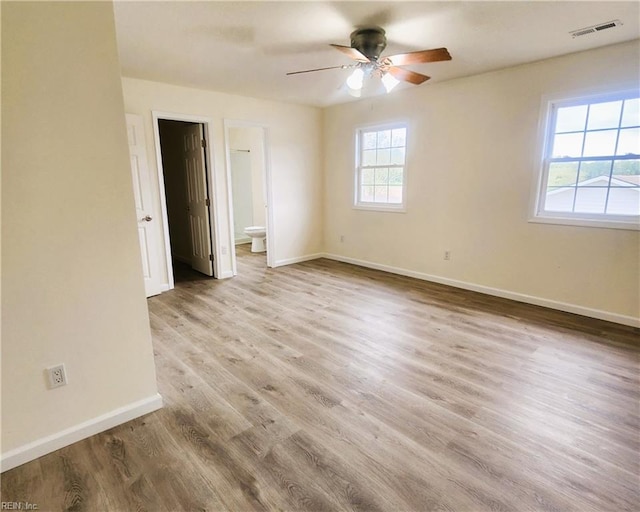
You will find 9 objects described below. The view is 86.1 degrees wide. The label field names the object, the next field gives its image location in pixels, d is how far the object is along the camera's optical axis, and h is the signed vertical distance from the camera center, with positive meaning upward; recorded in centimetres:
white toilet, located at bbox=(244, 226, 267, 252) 652 -98
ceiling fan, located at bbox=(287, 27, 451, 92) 253 +96
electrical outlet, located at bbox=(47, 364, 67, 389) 173 -94
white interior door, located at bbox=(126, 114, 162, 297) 382 -24
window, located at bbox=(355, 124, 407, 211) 484 +25
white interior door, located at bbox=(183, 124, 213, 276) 466 -18
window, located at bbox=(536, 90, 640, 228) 310 +20
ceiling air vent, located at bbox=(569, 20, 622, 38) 257 +117
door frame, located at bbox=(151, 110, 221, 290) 409 +4
